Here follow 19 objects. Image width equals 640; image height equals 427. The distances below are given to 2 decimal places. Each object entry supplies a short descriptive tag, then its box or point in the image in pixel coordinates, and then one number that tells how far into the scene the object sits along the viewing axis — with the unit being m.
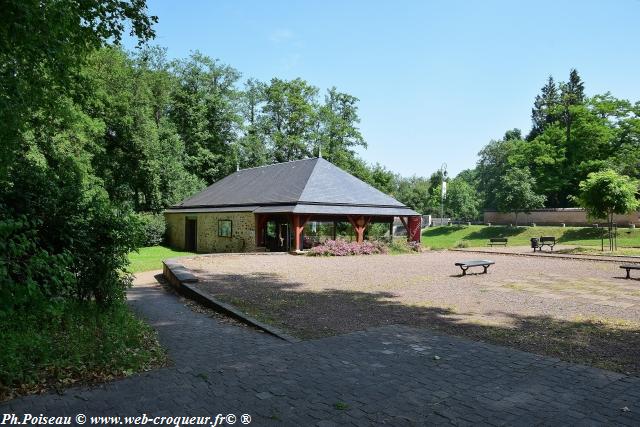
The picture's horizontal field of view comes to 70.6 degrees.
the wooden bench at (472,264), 14.30
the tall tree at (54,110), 6.70
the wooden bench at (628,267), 13.47
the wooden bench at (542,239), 26.36
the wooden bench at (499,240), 29.78
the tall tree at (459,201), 50.41
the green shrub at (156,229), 31.06
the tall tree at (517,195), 42.97
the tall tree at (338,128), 46.41
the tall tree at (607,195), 23.56
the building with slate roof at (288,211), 24.00
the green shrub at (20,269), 3.52
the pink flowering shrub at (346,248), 22.12
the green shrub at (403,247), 24.95
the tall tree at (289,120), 46.81
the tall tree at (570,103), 49.31
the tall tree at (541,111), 62.88
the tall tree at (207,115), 40.62
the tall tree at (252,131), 43.09
